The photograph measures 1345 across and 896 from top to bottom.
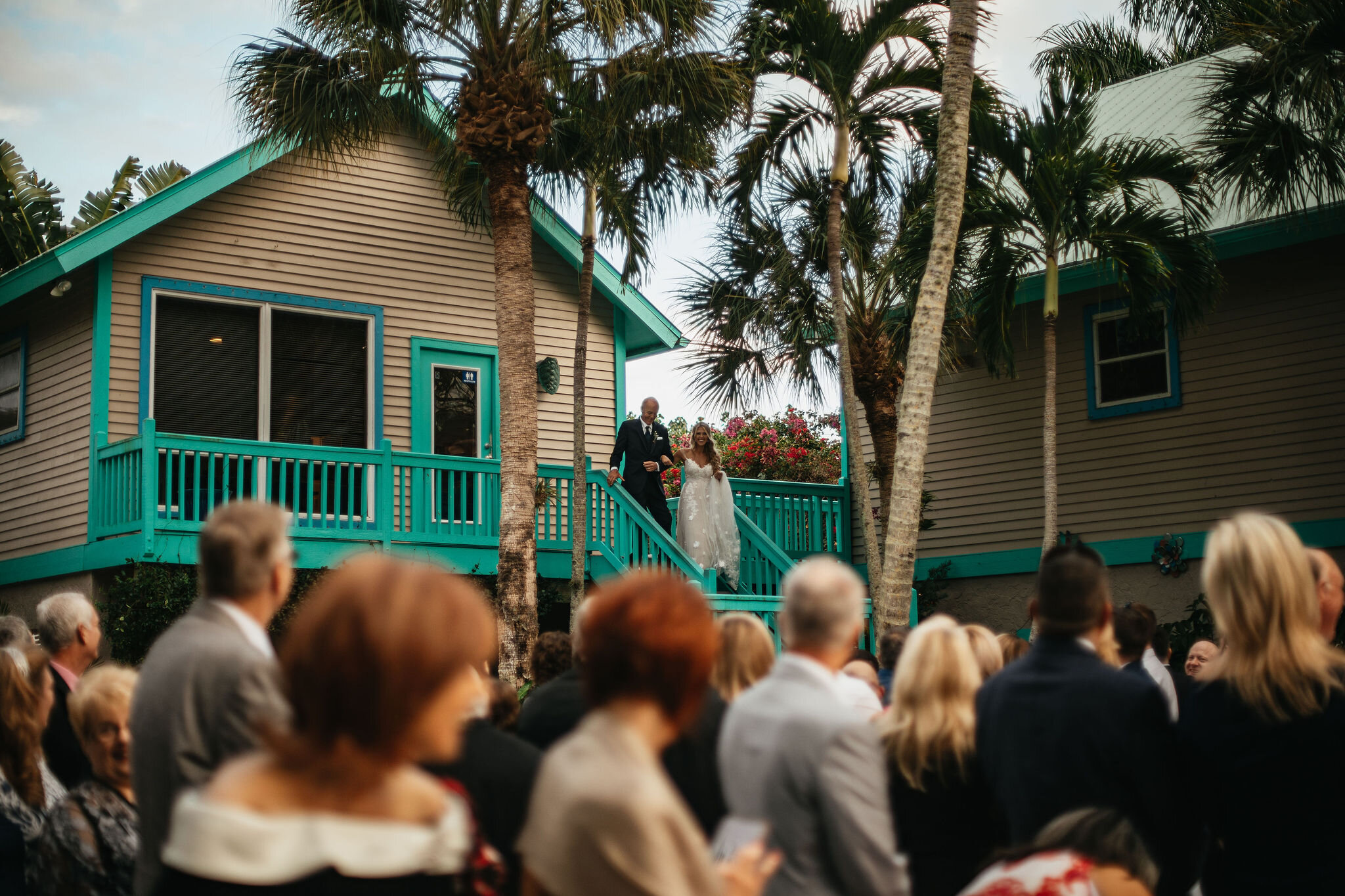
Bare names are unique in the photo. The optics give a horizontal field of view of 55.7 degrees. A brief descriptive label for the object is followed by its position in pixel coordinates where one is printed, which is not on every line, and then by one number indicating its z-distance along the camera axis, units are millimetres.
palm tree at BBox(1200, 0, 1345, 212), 11062
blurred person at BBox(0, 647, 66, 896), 4422
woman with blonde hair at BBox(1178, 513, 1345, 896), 3309
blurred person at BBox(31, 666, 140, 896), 3771
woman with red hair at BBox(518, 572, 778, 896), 2168
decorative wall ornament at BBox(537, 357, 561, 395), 16188
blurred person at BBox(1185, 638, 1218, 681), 7371
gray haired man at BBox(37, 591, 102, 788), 5285
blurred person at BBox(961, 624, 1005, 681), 4777
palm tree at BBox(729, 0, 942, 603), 12430
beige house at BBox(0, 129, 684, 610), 13055
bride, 14359
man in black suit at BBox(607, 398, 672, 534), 14156
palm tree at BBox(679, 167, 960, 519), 15133
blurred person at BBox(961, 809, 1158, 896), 2945
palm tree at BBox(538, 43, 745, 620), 12078
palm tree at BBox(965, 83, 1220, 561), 12453
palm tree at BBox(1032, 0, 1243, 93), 27656
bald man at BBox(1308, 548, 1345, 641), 3674
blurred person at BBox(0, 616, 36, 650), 5766
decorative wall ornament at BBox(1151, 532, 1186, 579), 14359
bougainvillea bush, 24494
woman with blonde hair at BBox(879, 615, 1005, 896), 3822
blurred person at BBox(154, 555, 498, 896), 1953
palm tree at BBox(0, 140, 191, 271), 22875
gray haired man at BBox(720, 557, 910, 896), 2875
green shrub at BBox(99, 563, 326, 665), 11953
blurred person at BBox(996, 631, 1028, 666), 5691
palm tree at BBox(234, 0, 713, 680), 11406
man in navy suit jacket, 3494
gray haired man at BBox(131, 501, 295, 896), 3105
